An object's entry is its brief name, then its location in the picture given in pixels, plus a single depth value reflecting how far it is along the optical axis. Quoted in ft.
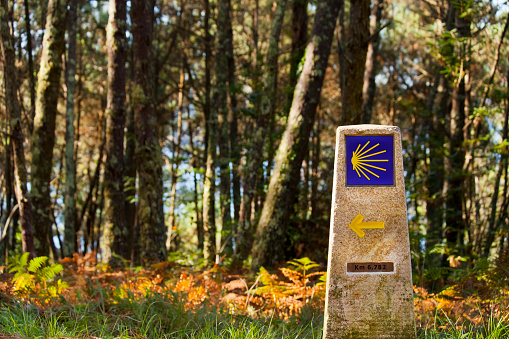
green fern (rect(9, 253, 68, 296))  15.57
